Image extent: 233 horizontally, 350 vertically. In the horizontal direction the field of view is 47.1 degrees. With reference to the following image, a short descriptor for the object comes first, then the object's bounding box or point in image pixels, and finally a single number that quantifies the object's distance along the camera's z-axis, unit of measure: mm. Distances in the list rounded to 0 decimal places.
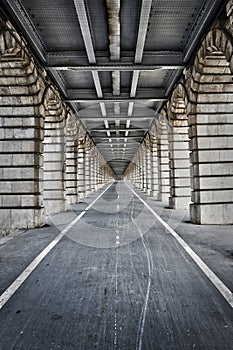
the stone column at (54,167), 14391
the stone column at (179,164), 14602
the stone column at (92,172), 32184
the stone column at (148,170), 26906
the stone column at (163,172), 19641
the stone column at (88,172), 28789
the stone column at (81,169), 23656
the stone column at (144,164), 30438
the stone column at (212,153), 9836
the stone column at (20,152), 9680
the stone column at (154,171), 24312
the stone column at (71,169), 19516
